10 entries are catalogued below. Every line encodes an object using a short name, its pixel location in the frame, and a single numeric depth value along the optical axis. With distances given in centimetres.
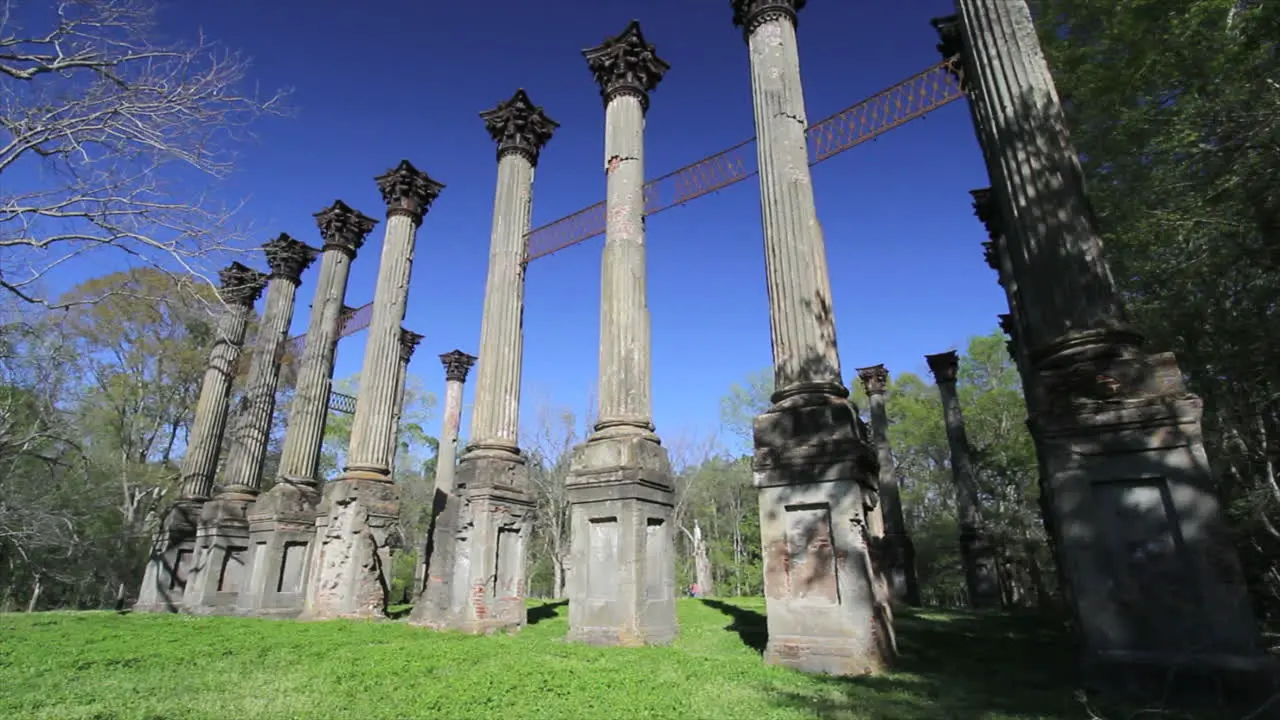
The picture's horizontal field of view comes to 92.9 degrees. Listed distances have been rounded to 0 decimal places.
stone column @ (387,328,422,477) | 2623
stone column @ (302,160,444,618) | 1216
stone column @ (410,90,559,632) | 1045
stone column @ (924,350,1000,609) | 1831
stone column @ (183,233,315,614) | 1509
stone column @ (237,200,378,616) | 1402
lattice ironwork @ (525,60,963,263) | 969
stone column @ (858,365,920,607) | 1933
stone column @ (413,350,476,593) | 2358
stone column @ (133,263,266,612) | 1653
